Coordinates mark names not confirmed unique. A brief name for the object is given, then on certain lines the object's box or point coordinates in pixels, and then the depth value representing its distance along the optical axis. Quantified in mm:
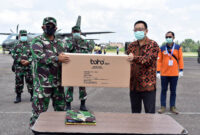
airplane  33825
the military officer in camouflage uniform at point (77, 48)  6172
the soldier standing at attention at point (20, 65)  7023
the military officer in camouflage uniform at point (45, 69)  3773
